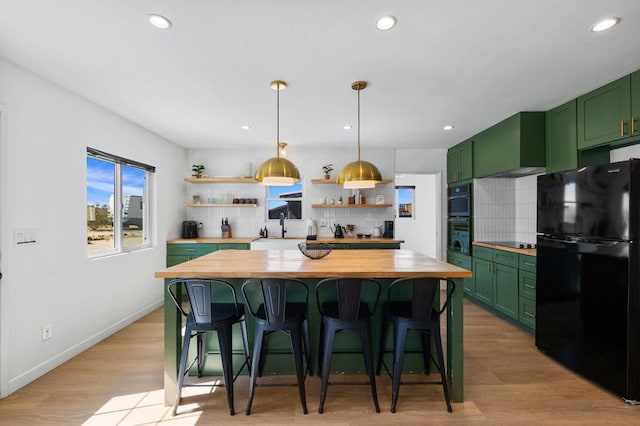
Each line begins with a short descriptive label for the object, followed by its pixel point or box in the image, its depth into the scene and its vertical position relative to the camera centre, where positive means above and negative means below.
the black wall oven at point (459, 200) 4.68 +0.21
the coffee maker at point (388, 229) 5.38 -0.26
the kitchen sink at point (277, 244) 4.99 -0.48
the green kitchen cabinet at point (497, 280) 3.63 -0.84
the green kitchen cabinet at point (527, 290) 3.32 -0.83
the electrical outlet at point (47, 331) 2.59 -0.98
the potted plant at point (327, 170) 5.37 +0.75
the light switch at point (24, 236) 2.37 -0.17
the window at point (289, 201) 5.53 +0.22
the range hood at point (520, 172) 3.75 +0.53
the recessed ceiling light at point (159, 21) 1.82 +1.13
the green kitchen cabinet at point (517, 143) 3.55 +0.83
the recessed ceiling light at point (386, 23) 1.83 +1.13
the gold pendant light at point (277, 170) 2.74 +0.38
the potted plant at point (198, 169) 5.30 +0.75
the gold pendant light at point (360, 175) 2.84 +0.35
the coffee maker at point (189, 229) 5.16 -0.25
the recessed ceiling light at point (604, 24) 1.87 +1.14
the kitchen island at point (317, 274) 2.13 -0.41
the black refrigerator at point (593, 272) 2.16 -0.46
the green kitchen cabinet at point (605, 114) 2.61 +0.88
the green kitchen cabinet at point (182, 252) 4.77 -0.58
